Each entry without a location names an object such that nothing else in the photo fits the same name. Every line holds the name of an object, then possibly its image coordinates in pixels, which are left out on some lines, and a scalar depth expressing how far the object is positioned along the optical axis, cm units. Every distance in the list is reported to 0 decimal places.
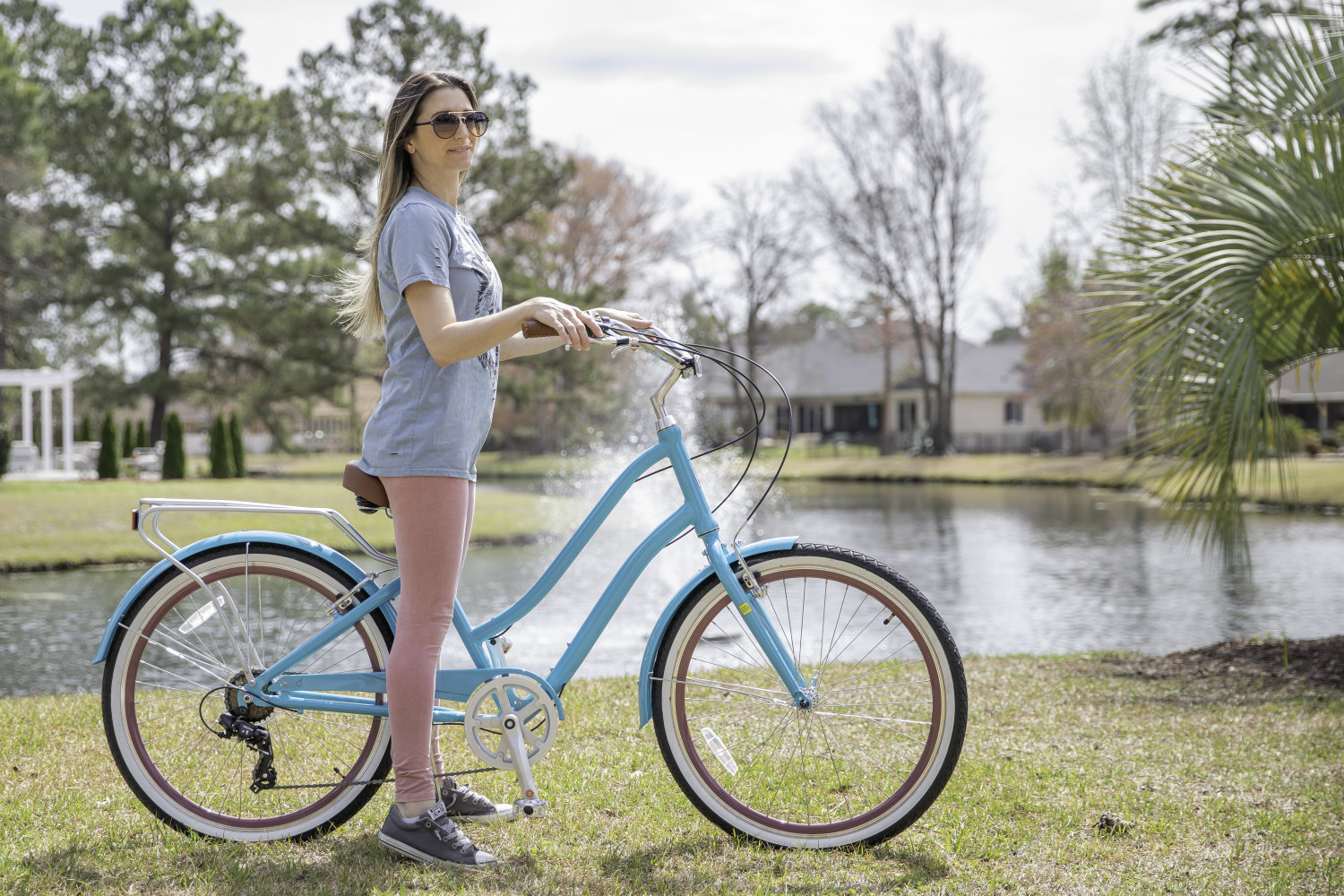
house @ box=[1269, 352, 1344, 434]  3734
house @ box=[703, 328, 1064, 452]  4819
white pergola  2358
